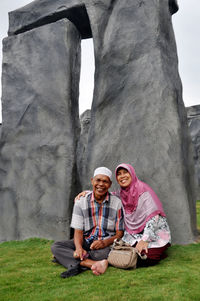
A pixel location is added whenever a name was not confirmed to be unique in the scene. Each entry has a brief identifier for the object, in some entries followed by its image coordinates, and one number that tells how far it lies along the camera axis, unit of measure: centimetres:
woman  303
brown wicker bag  290
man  314
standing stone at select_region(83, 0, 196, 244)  391
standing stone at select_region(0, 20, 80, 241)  446
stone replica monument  401
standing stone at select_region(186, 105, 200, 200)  996
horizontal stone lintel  477
